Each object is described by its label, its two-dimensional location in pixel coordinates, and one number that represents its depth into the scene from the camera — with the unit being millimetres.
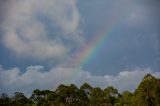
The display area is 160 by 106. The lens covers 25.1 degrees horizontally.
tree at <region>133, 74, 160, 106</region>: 82812
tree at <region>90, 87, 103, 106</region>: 110000
